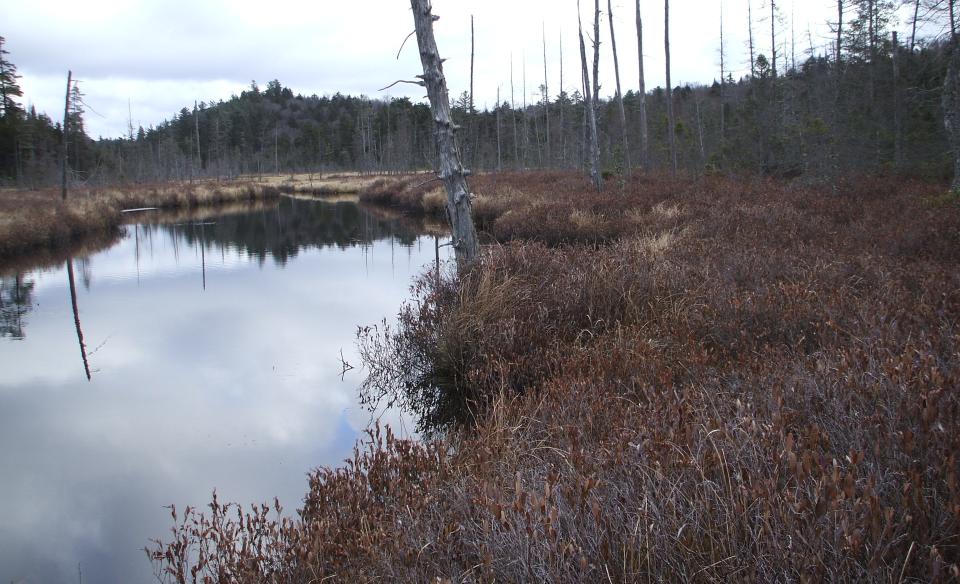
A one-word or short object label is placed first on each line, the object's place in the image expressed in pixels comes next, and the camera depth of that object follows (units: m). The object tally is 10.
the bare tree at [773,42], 28.55
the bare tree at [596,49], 21.06
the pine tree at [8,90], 48.12
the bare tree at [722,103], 37.01
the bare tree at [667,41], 25.07
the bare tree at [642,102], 25.11
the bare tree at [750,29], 35.22
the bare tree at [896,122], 20.22
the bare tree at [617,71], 26.27
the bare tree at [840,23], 26.57
